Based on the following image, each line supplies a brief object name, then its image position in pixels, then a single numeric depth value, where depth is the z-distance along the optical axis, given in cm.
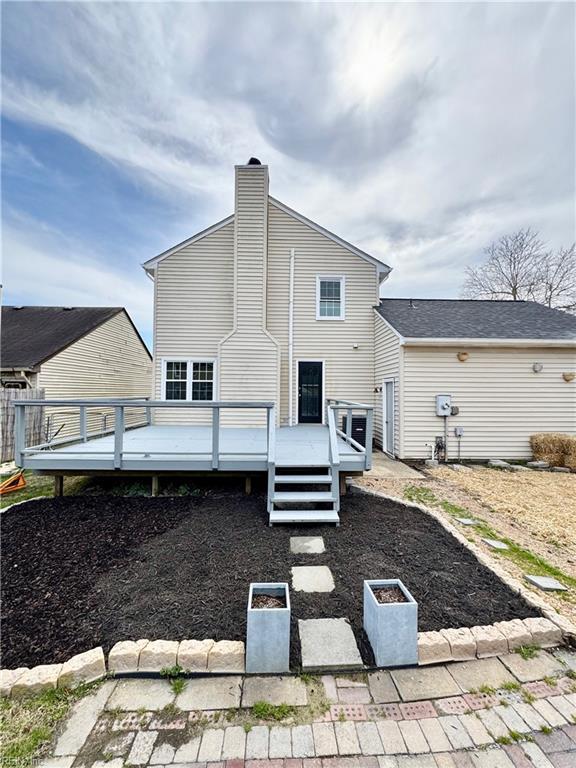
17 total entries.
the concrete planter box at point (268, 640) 210
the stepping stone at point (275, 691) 193
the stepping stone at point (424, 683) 197
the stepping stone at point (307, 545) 357
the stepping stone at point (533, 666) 210
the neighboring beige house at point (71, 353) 1142
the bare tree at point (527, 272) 1783
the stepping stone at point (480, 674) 204
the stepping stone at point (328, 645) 215
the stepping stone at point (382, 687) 195
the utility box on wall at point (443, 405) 820
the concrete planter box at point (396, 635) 215
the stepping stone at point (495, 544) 377
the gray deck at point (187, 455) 490
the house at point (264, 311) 921
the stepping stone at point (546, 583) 295
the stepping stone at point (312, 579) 293
